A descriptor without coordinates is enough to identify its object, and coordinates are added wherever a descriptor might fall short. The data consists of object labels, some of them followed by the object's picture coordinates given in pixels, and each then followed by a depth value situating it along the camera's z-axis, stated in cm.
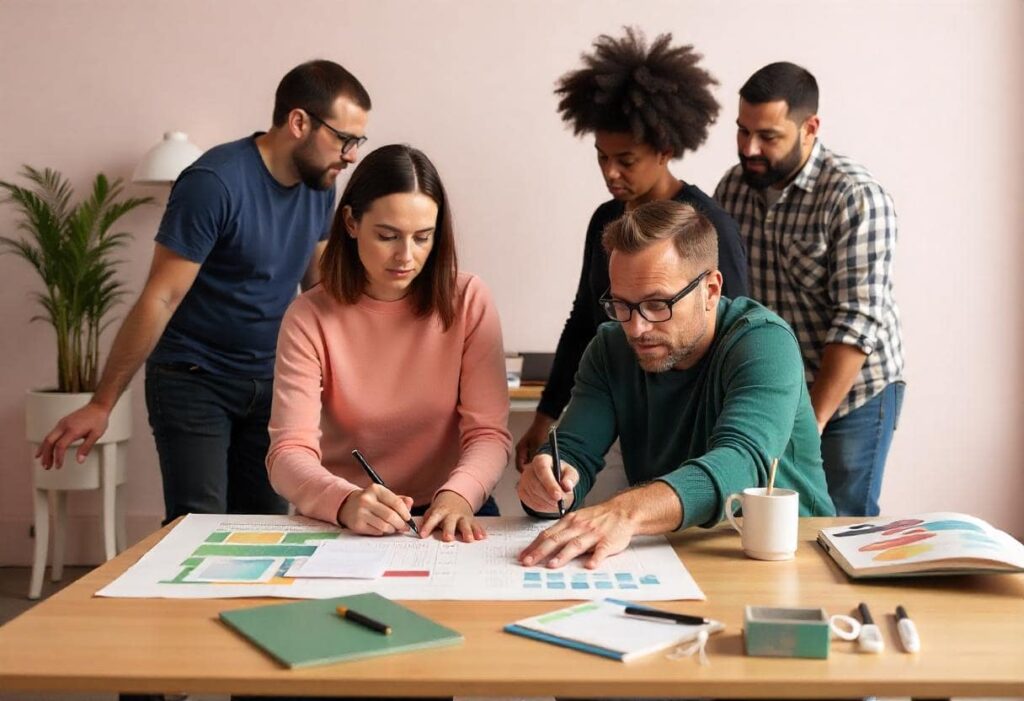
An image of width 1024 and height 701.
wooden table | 119
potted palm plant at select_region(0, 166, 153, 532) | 391
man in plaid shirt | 269
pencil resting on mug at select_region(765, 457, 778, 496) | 169
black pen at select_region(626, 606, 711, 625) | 134
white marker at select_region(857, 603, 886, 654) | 126
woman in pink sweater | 206
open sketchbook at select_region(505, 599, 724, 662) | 126
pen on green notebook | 131
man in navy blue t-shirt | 276
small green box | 125
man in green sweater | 173
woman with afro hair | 254
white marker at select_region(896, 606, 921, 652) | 127
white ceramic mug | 165
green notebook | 124
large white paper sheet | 148
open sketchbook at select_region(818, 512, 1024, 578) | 150
